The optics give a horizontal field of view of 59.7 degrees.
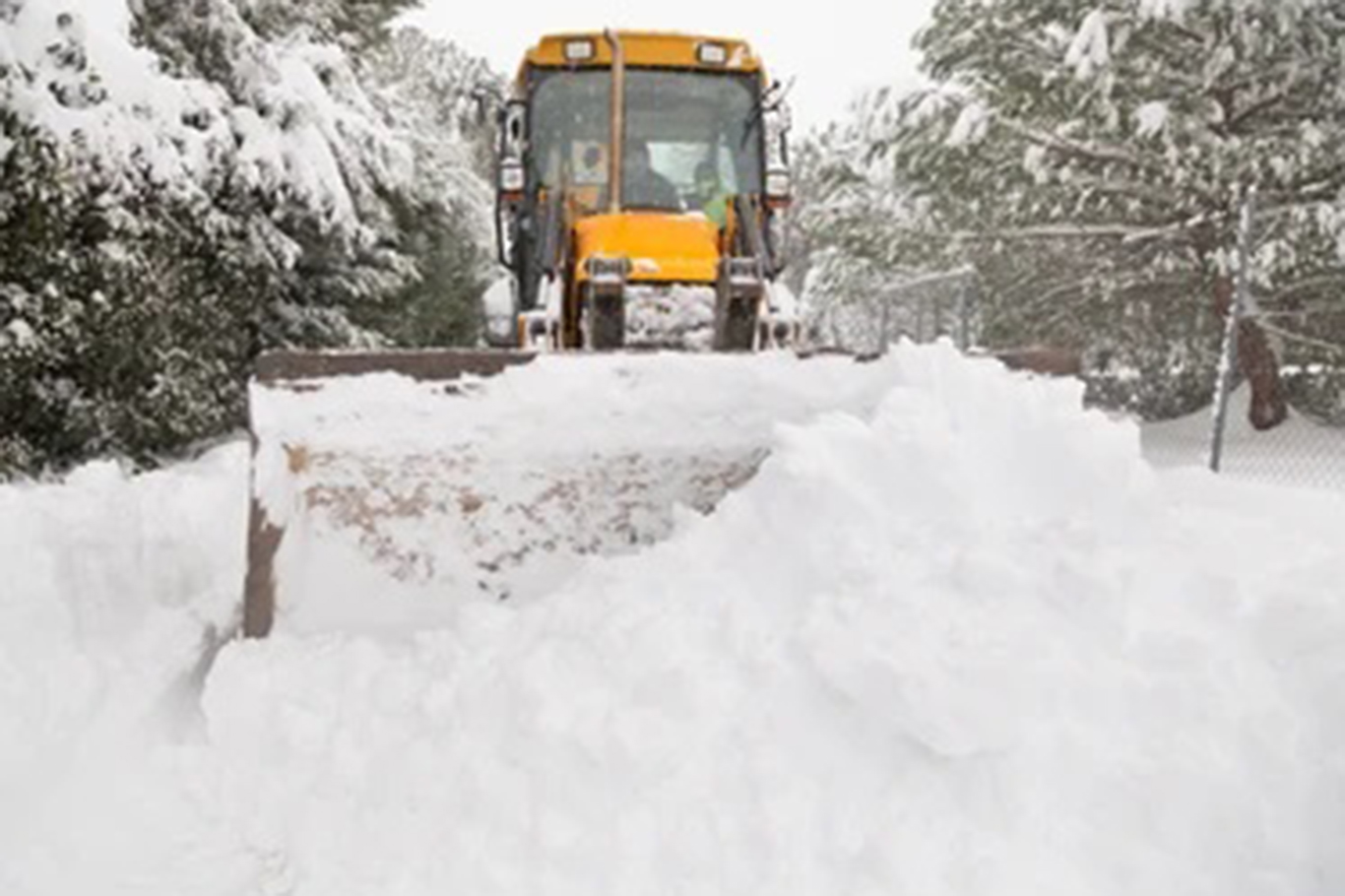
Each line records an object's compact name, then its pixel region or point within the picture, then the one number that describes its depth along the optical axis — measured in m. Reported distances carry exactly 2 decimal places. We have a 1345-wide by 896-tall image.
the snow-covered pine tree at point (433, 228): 10.20
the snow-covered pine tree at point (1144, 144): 9.09
